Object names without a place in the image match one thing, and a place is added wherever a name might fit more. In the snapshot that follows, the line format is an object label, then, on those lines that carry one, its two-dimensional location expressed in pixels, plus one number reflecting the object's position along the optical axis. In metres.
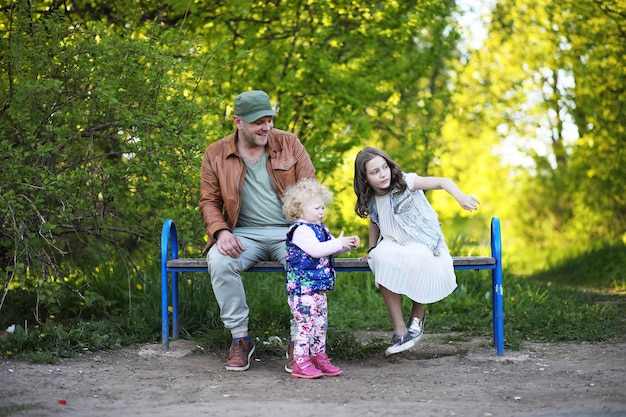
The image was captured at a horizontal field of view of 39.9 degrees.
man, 5.05
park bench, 5.22
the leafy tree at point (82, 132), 5.43
